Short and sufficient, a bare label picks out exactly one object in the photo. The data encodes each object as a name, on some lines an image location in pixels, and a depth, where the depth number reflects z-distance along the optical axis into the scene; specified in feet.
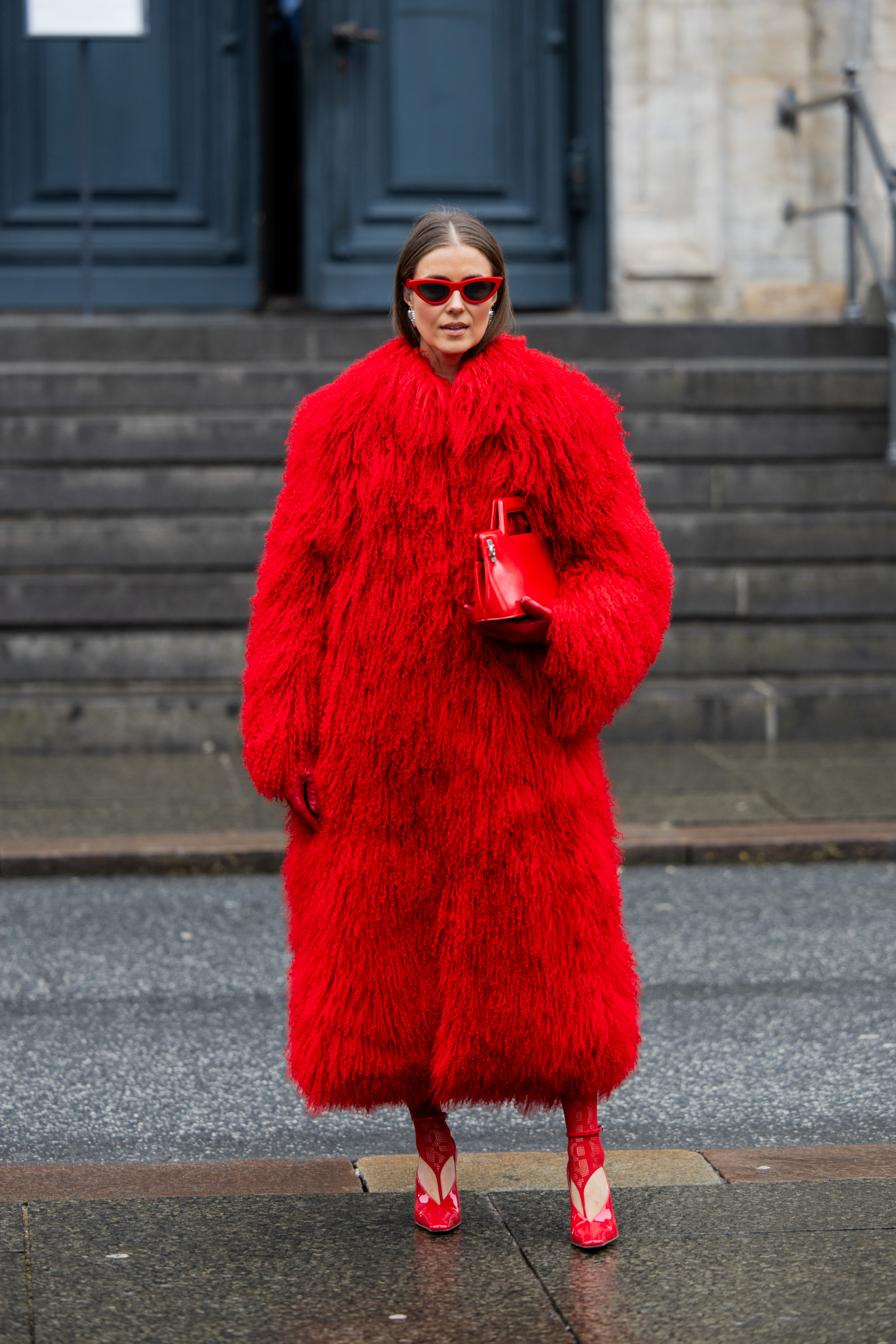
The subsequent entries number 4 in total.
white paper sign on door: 63.93
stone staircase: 58.03
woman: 20.51
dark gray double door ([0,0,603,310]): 72.08
